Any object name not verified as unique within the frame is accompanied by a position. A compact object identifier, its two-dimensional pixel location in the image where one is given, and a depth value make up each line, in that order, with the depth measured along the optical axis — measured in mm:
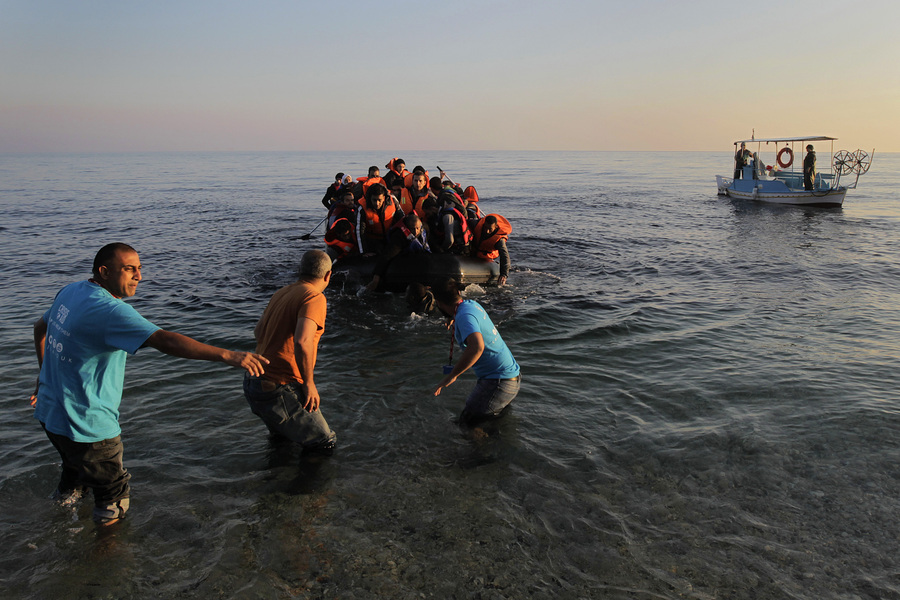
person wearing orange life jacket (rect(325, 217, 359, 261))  11289
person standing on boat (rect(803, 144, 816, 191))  24327
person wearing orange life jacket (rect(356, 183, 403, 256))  10914
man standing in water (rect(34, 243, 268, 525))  3430
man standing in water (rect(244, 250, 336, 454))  4266
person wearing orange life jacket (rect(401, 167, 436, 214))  12844
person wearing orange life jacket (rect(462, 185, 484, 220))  12427
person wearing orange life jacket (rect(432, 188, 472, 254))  11195
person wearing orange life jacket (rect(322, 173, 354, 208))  17159
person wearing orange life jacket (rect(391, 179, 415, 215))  12500
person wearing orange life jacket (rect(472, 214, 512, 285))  11461
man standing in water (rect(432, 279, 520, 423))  4984
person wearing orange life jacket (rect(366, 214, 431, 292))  10711
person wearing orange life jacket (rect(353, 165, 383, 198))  13156
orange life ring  27216
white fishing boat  25031
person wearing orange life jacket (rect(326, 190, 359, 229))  11578
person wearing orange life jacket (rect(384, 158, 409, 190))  15006
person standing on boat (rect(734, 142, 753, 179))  29534
